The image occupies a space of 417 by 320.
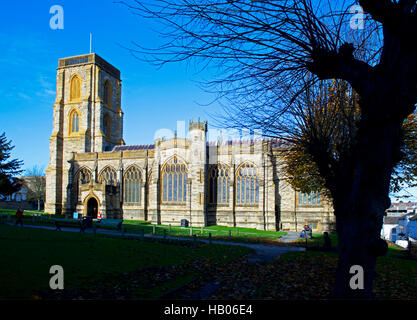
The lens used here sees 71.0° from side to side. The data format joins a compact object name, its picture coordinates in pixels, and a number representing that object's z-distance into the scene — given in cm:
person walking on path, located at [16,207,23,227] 2017
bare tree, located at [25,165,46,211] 5600
